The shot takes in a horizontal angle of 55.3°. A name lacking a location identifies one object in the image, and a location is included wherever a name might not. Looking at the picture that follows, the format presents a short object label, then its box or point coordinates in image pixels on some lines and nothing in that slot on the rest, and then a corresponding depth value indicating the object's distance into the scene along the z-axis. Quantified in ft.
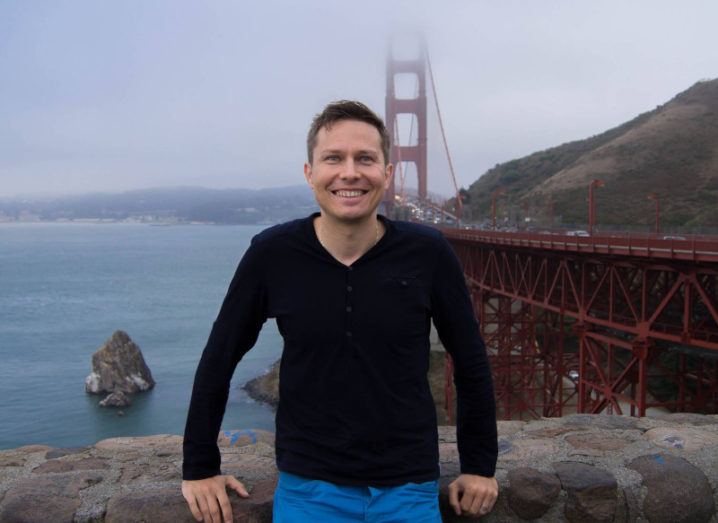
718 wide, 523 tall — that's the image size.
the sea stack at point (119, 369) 94.63
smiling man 5.74
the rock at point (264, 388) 86.94
